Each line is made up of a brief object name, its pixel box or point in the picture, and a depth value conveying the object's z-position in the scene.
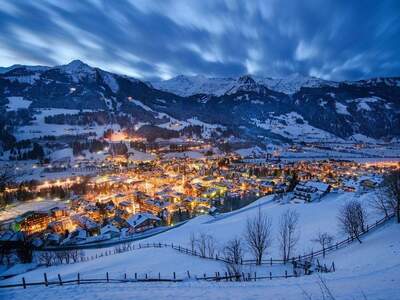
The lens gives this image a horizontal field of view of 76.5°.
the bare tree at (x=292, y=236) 28.10
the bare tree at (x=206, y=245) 31.41
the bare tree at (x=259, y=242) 25.18
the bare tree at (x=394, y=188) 26.97
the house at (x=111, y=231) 54.93
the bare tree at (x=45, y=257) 39.33
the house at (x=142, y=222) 57.34
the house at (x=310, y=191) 59.96
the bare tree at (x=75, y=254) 40.93
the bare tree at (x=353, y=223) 26.65
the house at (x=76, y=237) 53.16
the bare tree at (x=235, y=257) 21.67
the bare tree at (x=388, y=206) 30.01
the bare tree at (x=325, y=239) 28.06
